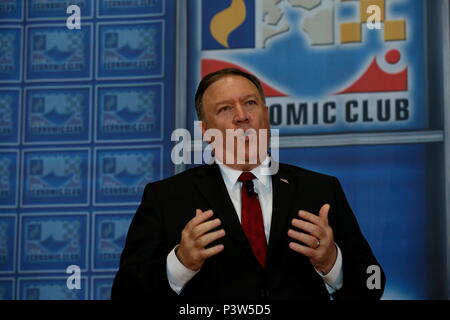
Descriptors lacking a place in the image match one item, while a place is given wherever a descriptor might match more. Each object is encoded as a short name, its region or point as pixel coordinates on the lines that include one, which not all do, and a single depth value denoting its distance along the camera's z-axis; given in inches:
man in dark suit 169.5
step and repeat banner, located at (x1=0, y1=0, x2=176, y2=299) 251.9
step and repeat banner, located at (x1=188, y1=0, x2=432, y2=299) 242.2
